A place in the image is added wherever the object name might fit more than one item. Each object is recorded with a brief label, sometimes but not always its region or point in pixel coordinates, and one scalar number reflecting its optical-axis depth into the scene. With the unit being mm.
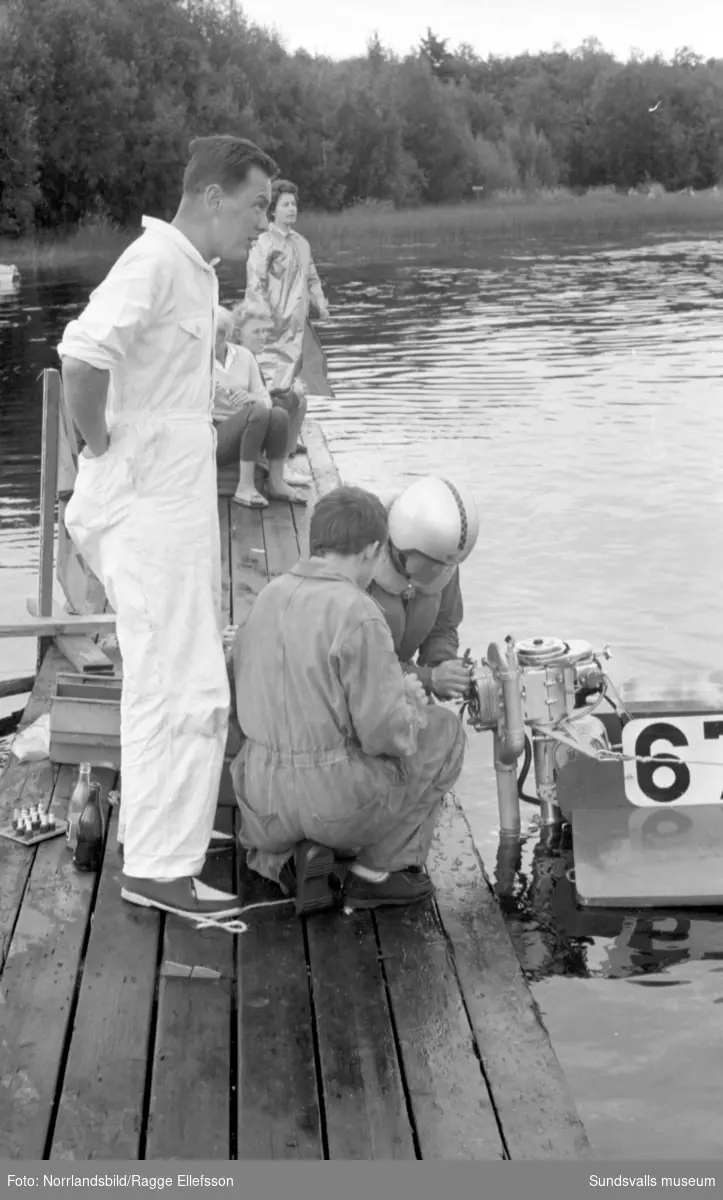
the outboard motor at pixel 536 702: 4523
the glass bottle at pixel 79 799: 4441
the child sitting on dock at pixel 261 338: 9266
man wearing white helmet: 4500
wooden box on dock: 5027
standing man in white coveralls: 3760
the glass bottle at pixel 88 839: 4309
